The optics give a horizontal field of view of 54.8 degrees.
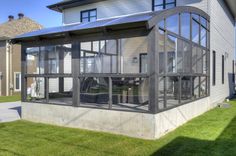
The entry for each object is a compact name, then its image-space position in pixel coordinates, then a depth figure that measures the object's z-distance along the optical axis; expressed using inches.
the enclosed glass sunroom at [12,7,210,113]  216.2
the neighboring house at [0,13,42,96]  713.0
